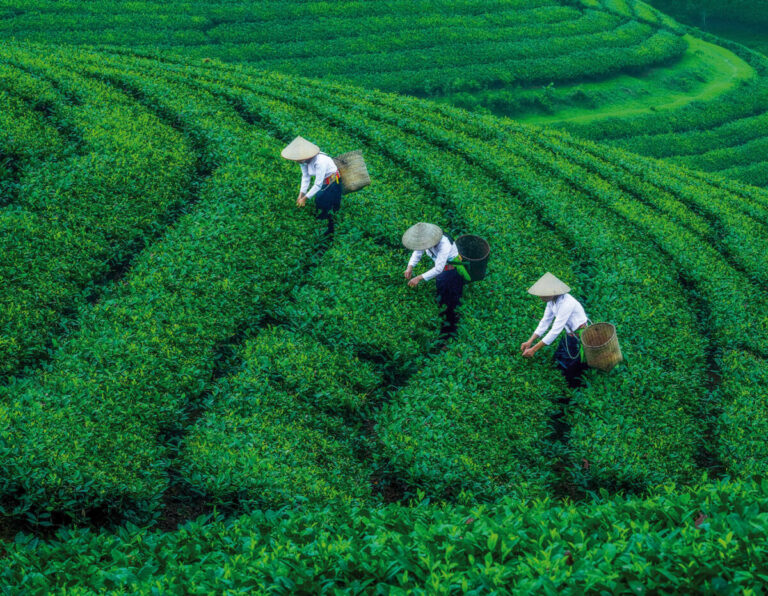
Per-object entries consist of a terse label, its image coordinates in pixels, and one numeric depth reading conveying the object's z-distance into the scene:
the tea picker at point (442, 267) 19.41
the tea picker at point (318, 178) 21.59
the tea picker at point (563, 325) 17.87
